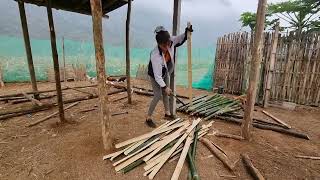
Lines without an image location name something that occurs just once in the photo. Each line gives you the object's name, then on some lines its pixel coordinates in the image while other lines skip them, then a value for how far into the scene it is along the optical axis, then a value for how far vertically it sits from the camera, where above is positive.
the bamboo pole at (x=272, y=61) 4.95 +0.25
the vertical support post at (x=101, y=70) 2.26 -0.05
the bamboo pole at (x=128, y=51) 4.52 +0.45
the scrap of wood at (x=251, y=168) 2.14 -1.33
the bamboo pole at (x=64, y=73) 8.17 -0.33
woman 3.02 +0.12
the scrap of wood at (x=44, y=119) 3.46 -1.14
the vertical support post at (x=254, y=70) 2.74 -0.02
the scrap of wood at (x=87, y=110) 4.20 -1.09
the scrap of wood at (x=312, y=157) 2.61 -1.36
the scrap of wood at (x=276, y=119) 3.63 -1.17
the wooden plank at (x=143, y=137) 2.58 -1.10
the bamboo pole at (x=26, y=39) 4.23 +0.70
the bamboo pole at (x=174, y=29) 3.56 +0.84
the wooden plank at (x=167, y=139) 2.37 -1.12
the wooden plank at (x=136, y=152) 2.30 -1.22
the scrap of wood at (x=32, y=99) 4.24 -0.89
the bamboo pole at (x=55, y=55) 3.07 +0.21
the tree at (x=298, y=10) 11.04 +4.12
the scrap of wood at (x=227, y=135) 3.04 -1.23
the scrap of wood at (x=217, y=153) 2.36 -1.29
